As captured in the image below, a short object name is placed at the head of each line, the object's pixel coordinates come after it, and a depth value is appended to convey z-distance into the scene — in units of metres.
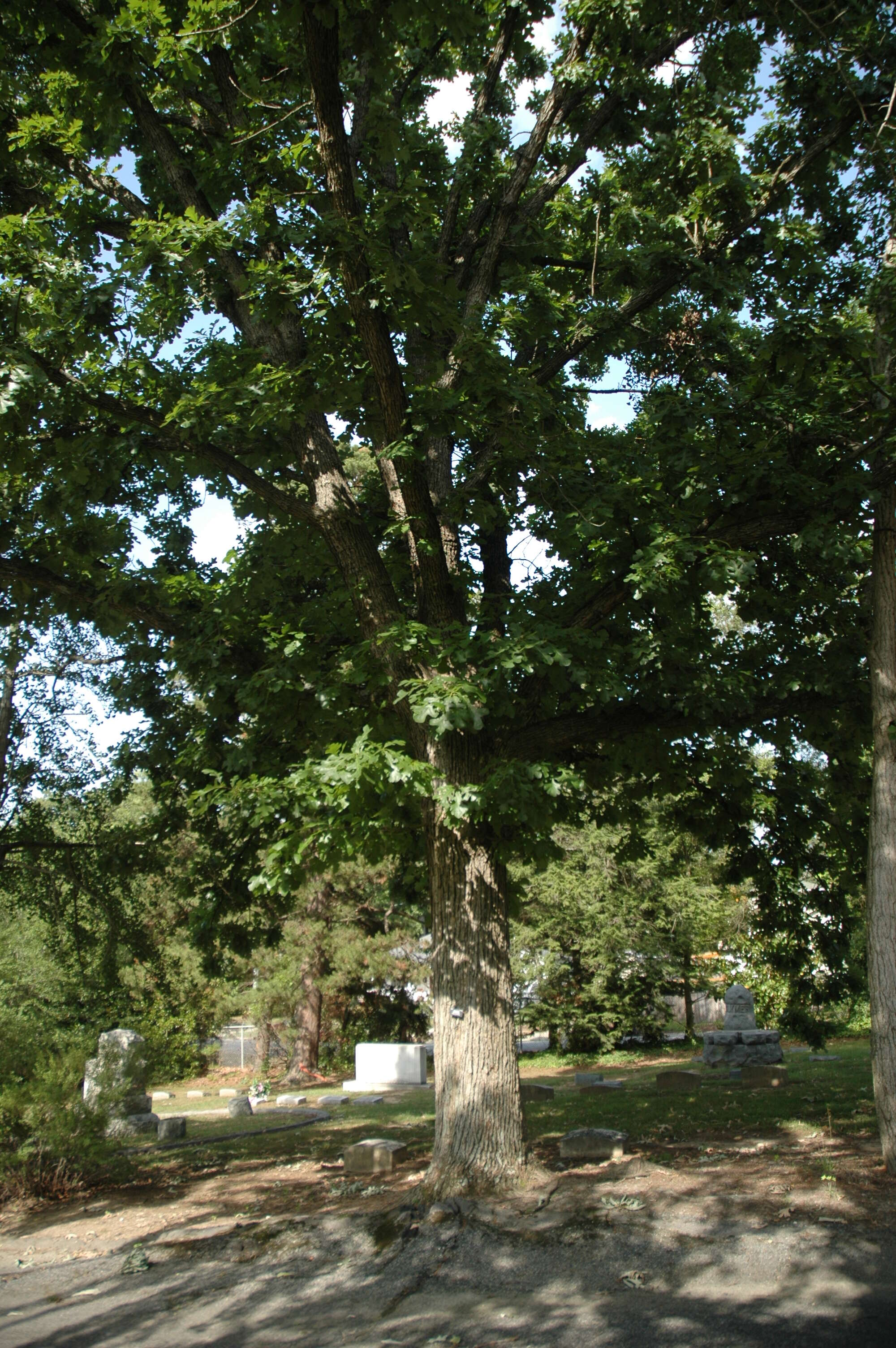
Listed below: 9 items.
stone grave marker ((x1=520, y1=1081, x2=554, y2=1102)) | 14.91
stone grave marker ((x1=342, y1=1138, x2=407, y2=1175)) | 8.97
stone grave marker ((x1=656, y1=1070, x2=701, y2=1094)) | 14.24
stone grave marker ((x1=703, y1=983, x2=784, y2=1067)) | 17.62
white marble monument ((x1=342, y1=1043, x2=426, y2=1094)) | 21.38
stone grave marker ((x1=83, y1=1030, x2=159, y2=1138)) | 9.55
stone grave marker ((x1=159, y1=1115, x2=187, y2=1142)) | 13.44
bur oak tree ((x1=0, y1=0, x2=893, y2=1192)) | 7.23
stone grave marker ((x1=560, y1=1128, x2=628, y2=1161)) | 8.45
